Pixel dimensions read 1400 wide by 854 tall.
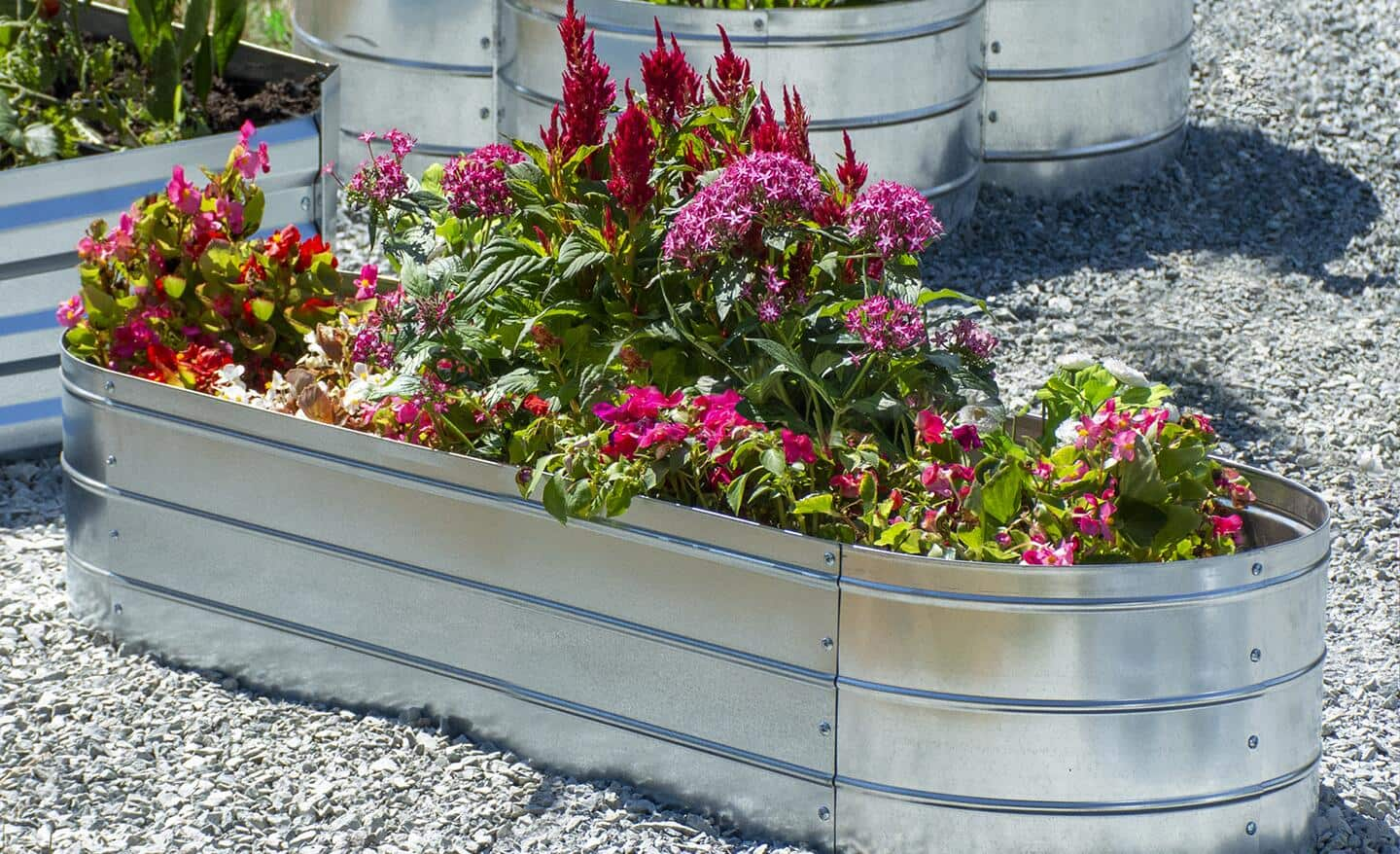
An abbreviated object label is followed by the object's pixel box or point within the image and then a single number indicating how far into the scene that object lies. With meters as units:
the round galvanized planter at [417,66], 6.07
